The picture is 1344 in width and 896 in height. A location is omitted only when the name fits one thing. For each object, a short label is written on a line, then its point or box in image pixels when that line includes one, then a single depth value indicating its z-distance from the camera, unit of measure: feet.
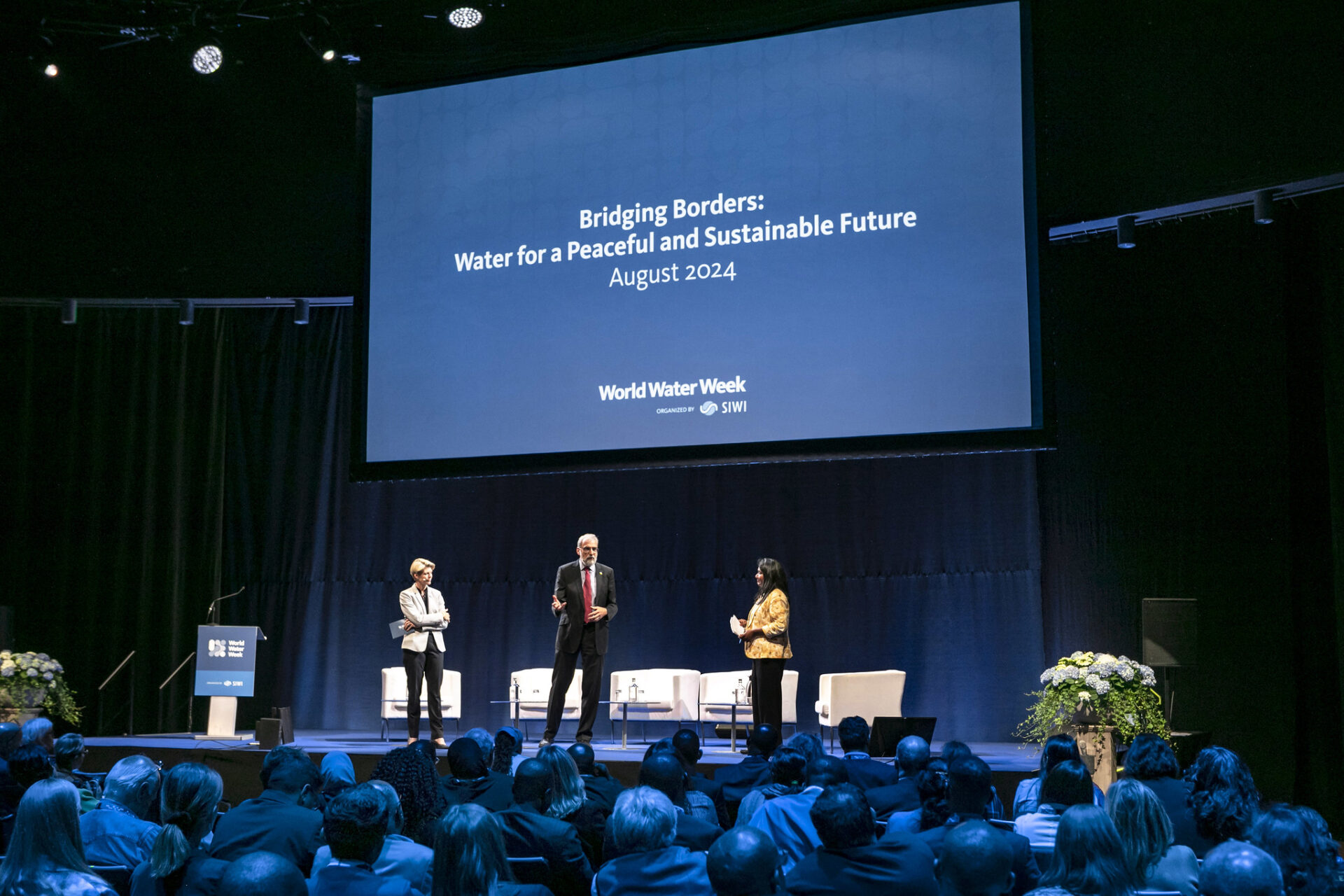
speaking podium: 30.25
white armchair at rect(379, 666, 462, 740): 33.14
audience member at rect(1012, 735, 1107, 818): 14.08
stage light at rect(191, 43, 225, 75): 31.89
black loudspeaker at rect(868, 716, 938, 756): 24.17
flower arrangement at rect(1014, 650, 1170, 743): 23.41
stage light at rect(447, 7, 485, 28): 29.60
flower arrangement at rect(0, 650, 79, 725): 29.76
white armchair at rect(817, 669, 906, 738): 29.63
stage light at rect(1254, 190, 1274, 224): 26.25
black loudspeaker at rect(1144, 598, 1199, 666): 24.44
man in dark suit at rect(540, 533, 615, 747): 25.62
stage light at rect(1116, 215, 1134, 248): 28.17
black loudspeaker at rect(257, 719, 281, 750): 28.32
